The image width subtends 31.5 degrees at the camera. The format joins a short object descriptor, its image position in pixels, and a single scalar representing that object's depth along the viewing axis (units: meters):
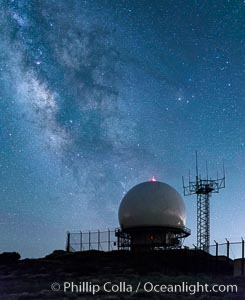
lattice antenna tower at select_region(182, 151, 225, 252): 51.66
